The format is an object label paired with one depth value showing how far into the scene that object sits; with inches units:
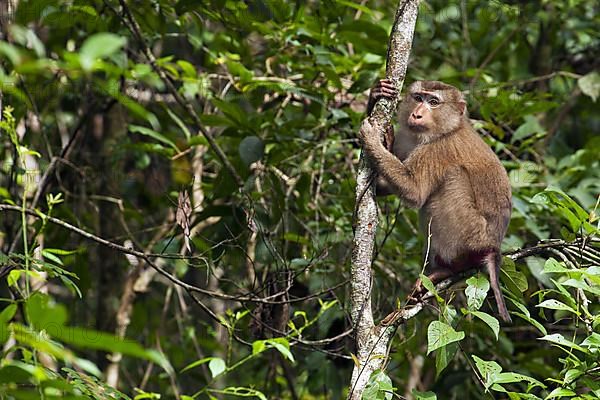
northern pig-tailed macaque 356.8
